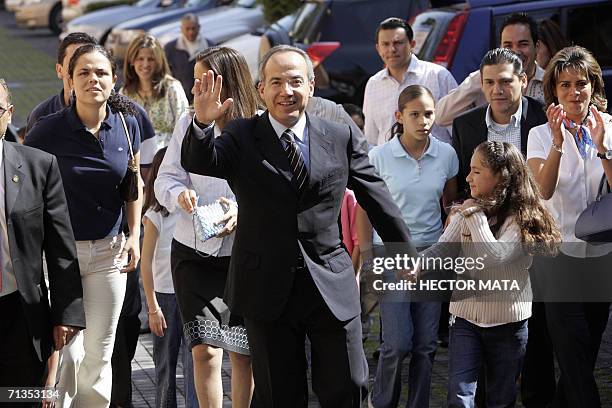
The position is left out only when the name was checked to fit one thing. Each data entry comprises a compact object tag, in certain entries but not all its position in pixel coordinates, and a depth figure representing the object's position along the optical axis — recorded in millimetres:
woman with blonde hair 13776
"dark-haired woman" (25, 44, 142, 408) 9727
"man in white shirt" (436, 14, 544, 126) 11840
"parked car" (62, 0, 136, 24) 40971
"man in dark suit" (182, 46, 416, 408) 8111
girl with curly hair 9290
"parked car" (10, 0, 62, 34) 45469
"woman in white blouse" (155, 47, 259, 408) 9499
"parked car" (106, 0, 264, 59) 28781
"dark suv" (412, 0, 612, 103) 14157
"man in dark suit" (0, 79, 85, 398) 8369
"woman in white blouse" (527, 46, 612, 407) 9794
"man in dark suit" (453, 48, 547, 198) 10777
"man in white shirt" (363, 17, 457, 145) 13002
